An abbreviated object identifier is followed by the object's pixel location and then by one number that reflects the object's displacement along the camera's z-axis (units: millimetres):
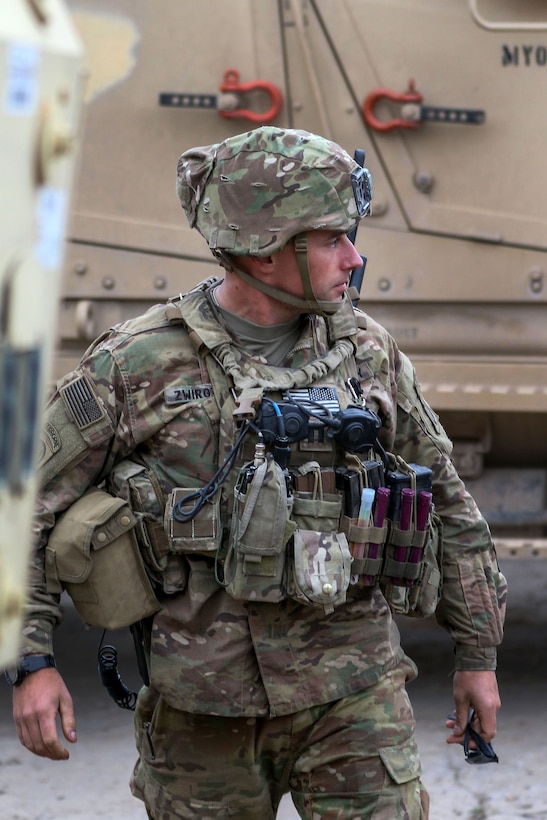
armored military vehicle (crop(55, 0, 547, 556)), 9172
